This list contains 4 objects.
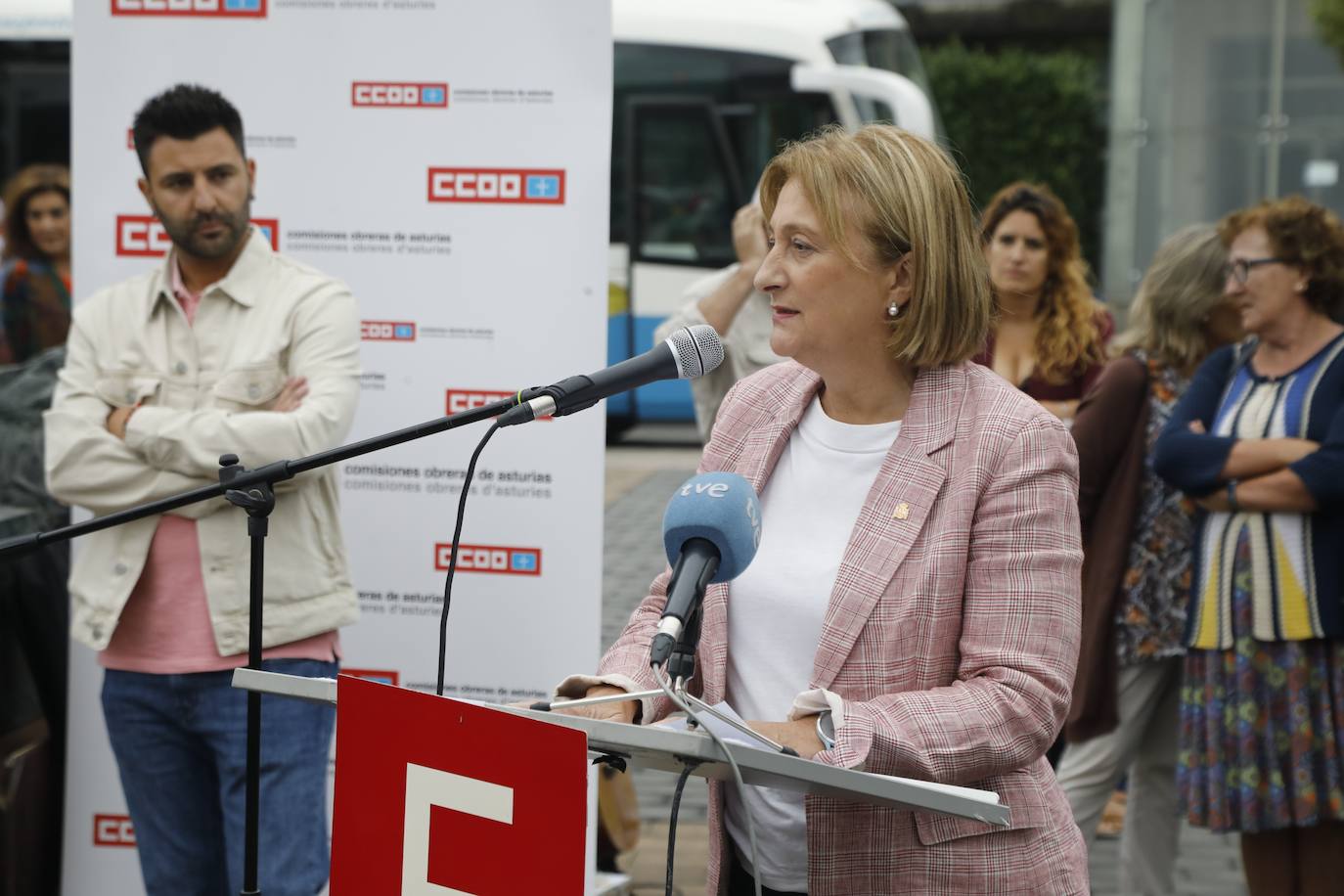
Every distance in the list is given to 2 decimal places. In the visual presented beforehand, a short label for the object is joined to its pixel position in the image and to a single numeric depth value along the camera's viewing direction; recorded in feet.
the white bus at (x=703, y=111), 41.50
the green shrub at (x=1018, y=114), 71.97
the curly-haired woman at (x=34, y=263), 22.47
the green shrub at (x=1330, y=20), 49.85
